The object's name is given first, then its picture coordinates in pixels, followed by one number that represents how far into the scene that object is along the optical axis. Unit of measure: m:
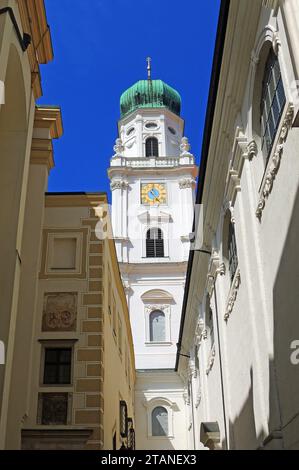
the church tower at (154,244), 32.16
